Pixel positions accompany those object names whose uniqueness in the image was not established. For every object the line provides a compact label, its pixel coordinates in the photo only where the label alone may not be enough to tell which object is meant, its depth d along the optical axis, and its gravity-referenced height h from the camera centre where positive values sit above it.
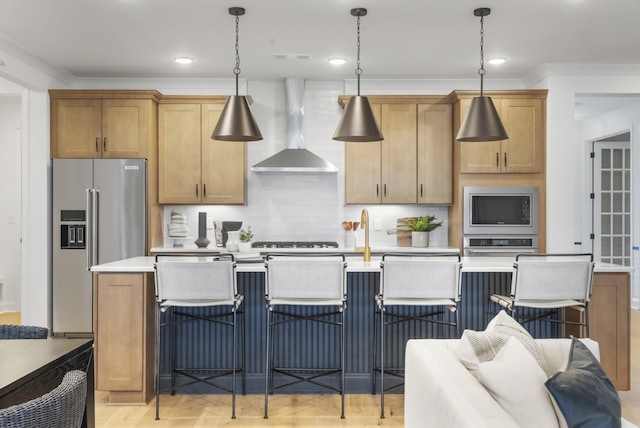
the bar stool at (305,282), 3.21 -0.38
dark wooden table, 1.49 -0.44
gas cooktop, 5.59 -0.29
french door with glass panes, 7.69 +0.08
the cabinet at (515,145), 5.45 +0.69
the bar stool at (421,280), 3.22 -0.37
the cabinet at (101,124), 5.49 +0.90
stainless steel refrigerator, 5.34 -0.09
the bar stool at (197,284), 3.22 -0.40
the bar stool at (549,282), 3.26 -0.38
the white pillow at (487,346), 1.91 -0.45
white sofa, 1.46 -0.51
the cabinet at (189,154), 5.66 +0.62
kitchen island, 3.52 -0.68
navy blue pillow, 1.51 -0.50
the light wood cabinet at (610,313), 3.62 -0.62
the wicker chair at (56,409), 1.19 -0.44
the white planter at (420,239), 5.70 -0.23
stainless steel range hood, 5.53 +0.63
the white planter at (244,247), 4.91 -0.28
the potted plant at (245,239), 4.94 -0.24
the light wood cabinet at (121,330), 3.52 -0.72
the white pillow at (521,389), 1.58 -0.49
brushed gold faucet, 3.89 -0.17
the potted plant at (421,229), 5.70 -0.13
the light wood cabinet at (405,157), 5.68 +0.60
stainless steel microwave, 5.42 +0.05
